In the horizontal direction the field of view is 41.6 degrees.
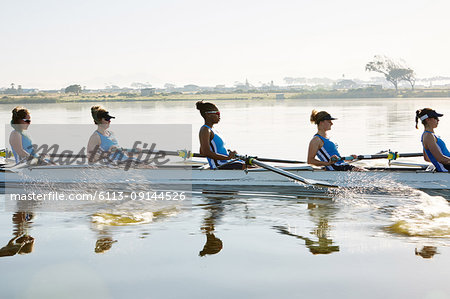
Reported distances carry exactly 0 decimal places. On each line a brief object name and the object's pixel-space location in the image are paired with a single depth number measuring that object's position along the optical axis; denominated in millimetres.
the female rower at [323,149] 13609
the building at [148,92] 189750
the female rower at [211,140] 13984
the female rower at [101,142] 14597
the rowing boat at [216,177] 13930
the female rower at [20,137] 14742
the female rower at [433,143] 13087
